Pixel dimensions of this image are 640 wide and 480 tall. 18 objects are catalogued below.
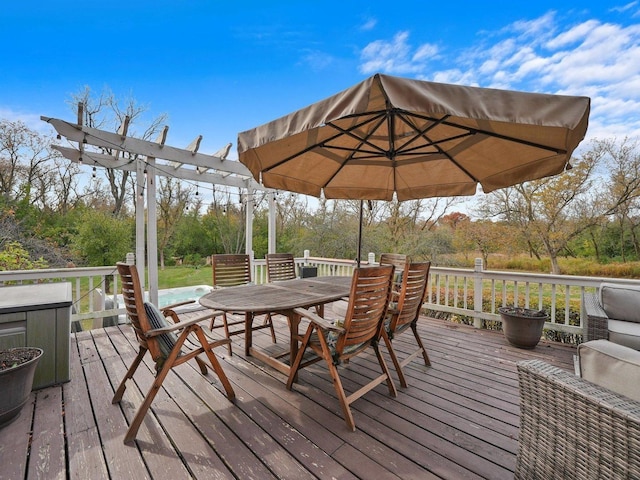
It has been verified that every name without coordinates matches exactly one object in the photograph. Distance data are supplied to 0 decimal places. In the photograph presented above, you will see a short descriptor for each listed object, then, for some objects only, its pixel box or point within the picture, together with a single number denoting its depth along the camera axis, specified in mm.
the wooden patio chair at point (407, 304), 2582
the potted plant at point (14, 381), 2000
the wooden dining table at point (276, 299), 2432
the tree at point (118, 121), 11250
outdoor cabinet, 2496
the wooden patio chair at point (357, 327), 2094
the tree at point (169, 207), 11609
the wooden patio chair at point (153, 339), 1955
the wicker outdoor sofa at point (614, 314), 2686
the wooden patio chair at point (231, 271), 3895
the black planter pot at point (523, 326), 3482
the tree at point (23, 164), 8539
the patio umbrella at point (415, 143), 1690
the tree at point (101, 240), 8797
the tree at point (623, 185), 8344
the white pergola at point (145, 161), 4000
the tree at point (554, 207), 9023
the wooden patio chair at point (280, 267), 4387
